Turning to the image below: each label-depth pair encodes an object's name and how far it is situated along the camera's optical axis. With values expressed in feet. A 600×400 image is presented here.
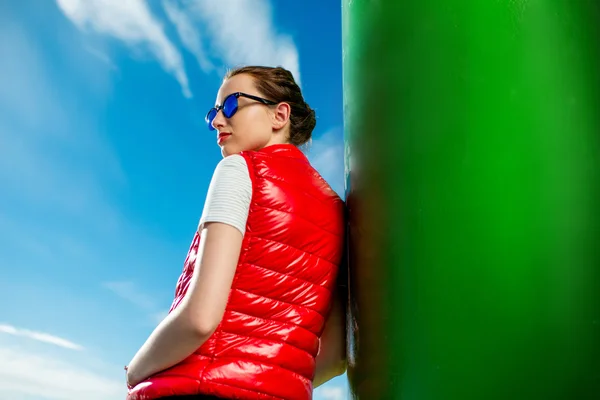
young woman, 4.53
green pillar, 4.31
